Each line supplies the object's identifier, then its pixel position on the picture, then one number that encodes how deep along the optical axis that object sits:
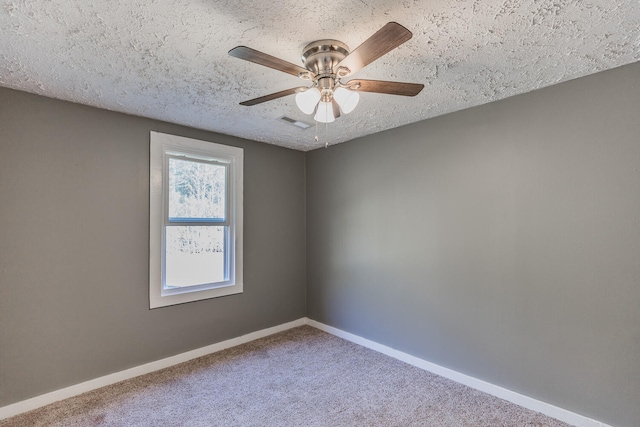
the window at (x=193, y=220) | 3.05
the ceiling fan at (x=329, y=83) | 1.59
